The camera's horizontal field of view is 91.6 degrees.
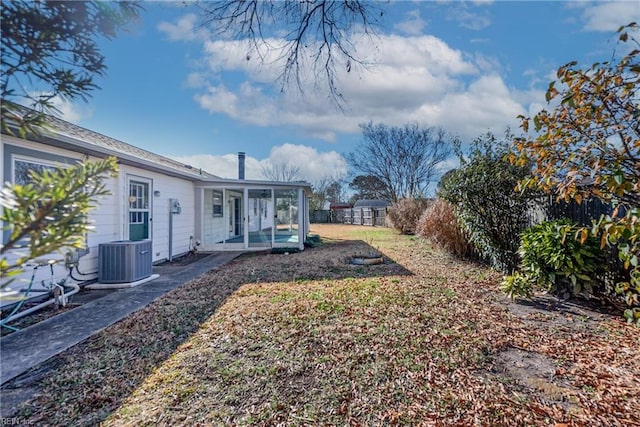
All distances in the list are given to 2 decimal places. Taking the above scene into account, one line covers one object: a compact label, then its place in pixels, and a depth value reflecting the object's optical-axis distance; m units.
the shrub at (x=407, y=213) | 15.62
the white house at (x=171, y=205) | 4.80
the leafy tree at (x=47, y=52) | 0.97
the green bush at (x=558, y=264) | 4.33
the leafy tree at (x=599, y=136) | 2.31
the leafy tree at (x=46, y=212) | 0.80
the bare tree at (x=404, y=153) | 25.27
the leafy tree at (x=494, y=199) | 5.91
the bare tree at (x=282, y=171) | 32.97
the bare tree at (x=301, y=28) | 3.06
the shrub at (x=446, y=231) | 8.04
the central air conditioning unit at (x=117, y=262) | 5.66
